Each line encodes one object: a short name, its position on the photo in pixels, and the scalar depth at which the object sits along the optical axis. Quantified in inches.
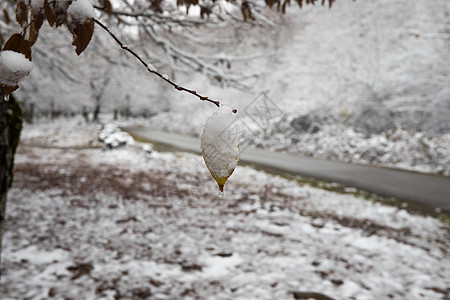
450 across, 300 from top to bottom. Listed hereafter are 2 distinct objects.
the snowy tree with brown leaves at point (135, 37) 27.6
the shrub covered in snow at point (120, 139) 301.3
